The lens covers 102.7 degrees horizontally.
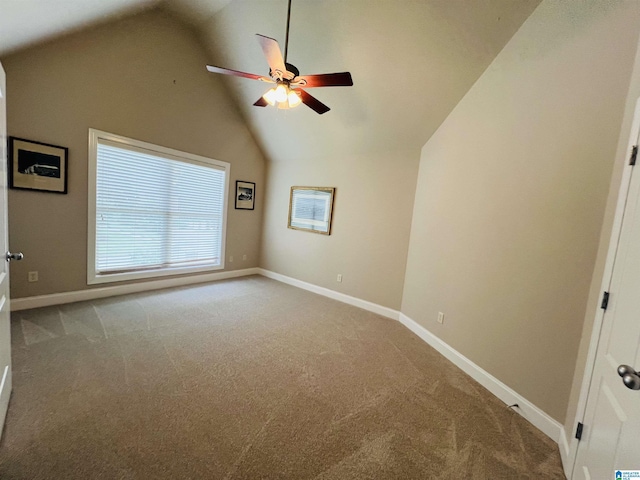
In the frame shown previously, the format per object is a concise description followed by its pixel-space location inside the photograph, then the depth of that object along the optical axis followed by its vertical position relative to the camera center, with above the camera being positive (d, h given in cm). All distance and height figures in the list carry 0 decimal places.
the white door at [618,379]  98 -58
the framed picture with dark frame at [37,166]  275 +28
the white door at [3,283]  145 -58
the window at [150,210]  344 -13
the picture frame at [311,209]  447 +14
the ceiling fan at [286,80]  200 +115
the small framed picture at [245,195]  503 +30
